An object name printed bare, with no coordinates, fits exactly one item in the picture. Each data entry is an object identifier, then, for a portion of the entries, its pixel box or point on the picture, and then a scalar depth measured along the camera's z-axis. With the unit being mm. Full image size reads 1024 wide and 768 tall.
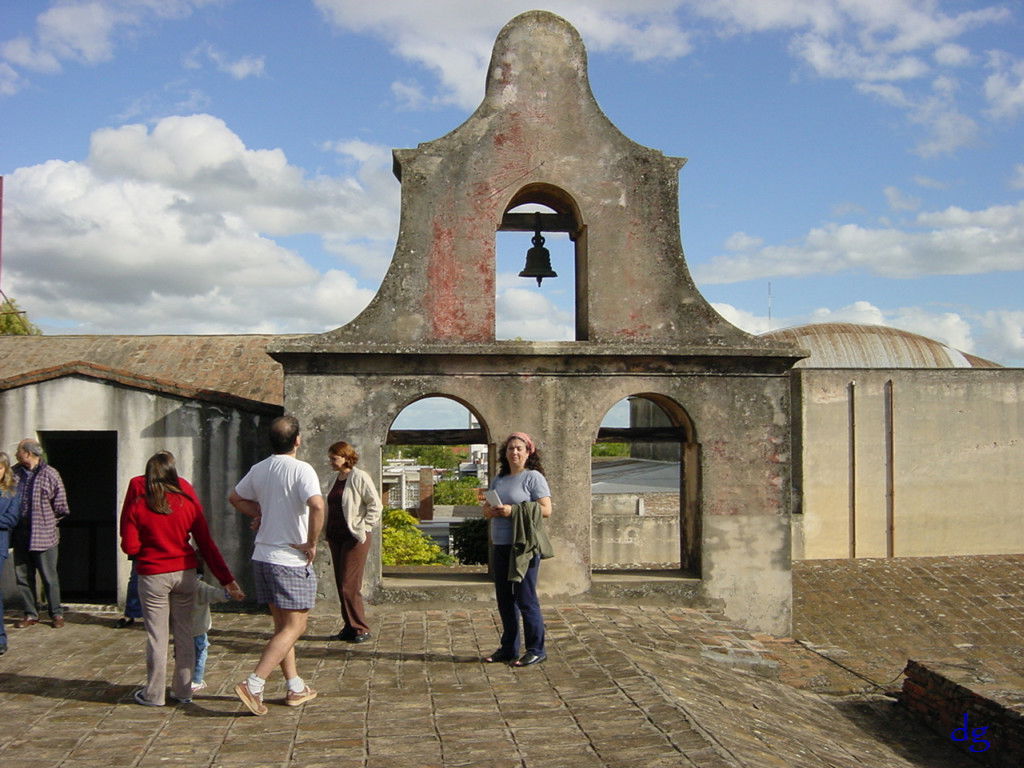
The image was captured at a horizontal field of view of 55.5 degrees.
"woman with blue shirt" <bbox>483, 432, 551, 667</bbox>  7246
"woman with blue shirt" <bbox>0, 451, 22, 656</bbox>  8453
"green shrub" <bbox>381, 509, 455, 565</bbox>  21172
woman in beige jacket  8094
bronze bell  11031
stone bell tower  9891
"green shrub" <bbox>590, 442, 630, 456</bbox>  72688
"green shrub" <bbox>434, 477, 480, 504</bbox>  57656
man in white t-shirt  6203
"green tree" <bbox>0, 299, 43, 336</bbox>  29281
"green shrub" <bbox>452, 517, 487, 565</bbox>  21734
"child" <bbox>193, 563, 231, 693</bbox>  6609
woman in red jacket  6387
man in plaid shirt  9109
